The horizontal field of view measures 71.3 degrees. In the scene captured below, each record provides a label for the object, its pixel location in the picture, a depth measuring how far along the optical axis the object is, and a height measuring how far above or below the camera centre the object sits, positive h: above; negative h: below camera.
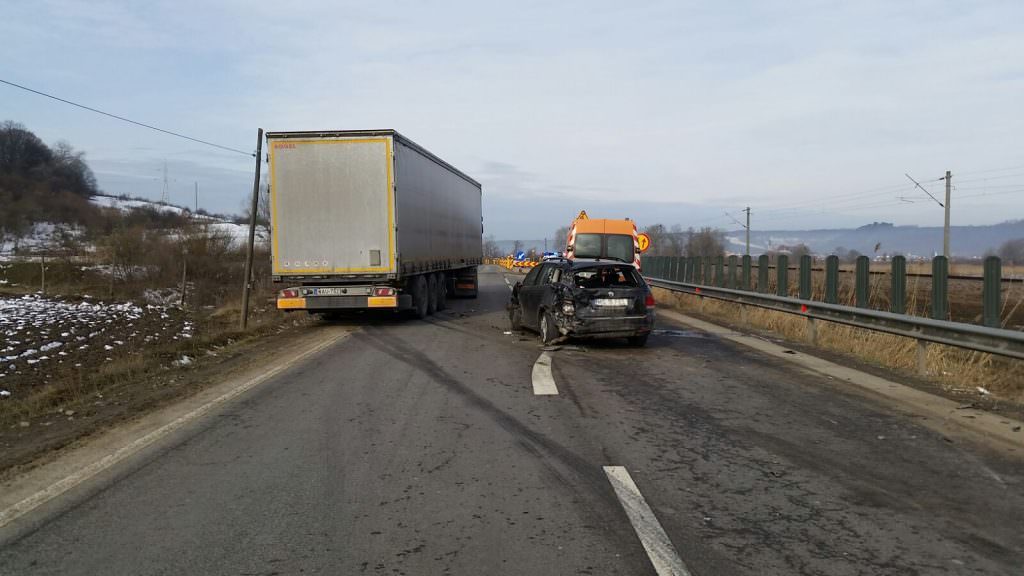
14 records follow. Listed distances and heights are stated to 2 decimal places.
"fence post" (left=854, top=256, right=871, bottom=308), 12.44 -0.43
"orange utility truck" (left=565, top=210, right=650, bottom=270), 19.16 +0.43
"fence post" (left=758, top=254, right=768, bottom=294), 16.66 -0.44
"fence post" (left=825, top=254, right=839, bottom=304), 13.05 -0.44
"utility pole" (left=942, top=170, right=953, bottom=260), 42.44 +0.96
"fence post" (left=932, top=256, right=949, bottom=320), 10.14 -0.45
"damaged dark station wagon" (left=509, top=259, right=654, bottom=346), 11.62 -0.78
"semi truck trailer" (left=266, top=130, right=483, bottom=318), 15.02 +0.77
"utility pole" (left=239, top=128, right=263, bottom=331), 16.84 +0.63
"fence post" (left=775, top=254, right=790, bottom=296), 15.68 -0.40
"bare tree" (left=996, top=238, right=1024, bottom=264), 40.49 +0.50
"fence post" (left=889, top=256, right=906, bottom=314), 11.09 -0.49
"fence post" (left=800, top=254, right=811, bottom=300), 13.96 -0.43
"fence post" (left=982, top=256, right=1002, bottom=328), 9.22 -0.52
